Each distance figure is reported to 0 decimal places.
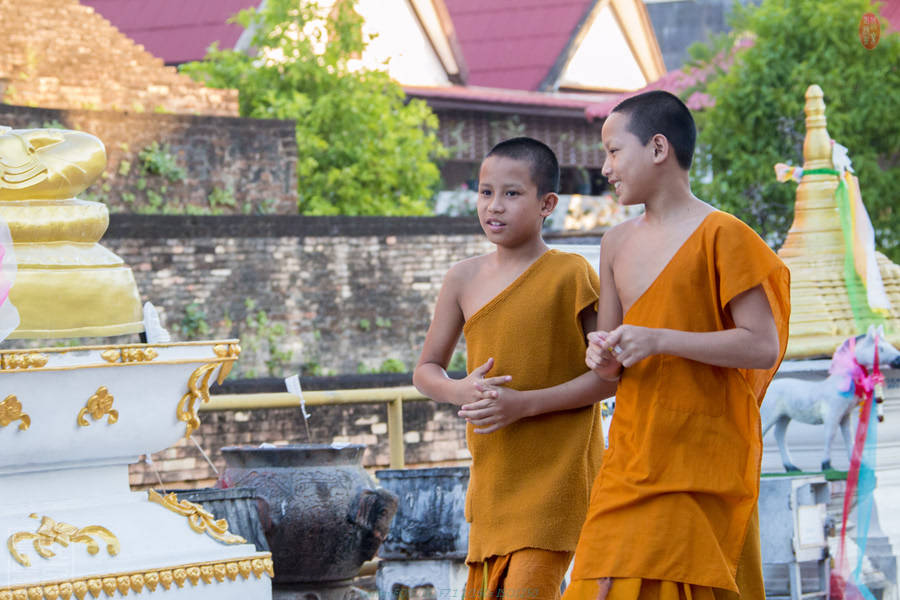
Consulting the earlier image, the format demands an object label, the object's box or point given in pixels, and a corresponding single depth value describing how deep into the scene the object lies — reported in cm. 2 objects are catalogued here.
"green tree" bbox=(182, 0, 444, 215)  2028
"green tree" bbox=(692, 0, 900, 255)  1871
